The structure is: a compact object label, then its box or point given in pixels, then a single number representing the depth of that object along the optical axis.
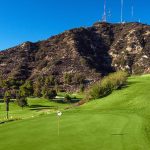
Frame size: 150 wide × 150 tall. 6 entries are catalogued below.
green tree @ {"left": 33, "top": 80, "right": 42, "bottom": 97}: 160.25
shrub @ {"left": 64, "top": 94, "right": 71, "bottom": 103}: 140.62
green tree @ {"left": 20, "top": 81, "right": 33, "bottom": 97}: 157.45
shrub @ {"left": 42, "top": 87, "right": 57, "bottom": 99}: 147.50
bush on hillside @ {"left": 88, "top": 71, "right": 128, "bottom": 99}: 113.38
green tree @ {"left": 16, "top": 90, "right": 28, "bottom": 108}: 127.56
